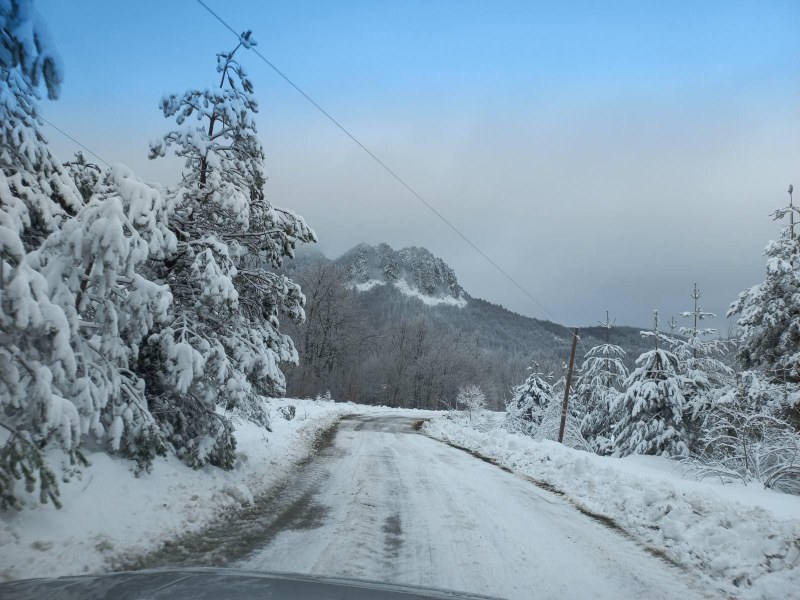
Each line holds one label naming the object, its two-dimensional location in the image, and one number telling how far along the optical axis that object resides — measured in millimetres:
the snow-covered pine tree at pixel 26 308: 3354
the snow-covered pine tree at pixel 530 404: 25859
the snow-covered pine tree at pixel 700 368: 14875
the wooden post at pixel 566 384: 19188
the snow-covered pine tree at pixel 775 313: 13383
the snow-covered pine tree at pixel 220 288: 6516
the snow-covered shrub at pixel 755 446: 8656
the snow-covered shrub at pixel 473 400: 33500
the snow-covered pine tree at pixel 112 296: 4176
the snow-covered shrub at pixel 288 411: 15992
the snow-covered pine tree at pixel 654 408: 15000
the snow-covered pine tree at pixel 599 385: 20484
